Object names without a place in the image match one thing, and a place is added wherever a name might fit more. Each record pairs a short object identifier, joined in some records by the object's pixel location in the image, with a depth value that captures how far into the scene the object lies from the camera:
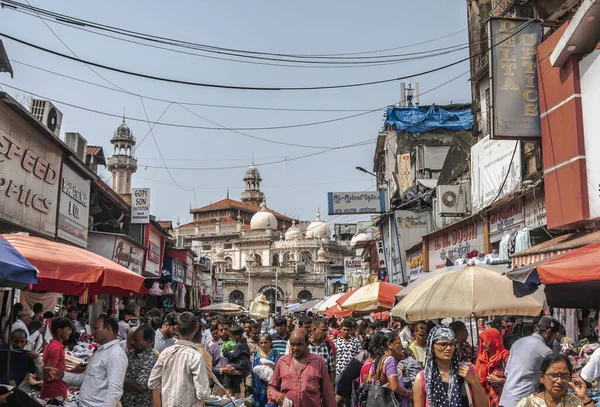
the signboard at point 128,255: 21.12
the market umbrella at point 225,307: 29.94
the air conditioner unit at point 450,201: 20.80
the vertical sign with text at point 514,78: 12.58
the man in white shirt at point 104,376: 5.44
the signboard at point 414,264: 24.70
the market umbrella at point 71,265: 7.76
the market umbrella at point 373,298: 14.02
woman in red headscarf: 7.49
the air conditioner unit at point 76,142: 20.20
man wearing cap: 6.51
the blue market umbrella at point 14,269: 5.77
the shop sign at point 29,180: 14.05
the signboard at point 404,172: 33.18
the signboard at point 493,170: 15.63
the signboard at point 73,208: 17.36
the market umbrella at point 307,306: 32.86
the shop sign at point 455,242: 18.68
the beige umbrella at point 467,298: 7.90
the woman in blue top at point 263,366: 7.59
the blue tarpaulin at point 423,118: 33.75
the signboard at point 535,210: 14.12
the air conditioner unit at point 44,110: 17.75
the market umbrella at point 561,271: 6.36
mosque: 88.50
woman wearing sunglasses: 4.57
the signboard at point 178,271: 34.53
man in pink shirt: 5.81
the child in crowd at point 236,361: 9.23
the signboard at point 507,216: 15.50
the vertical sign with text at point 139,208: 25.93
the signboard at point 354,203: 34.81
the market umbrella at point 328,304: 20.48
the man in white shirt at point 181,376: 5.37
